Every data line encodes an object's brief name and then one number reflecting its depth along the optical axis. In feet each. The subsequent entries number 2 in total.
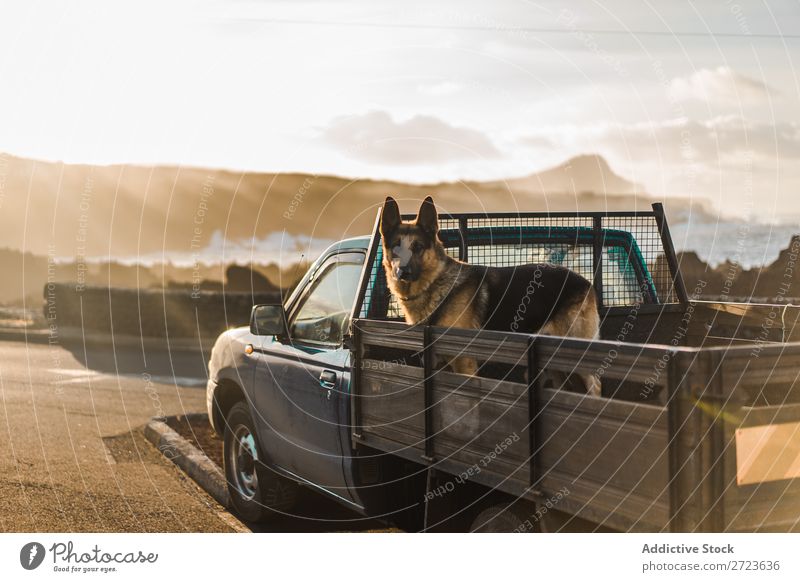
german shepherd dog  18.76
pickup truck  10.34
